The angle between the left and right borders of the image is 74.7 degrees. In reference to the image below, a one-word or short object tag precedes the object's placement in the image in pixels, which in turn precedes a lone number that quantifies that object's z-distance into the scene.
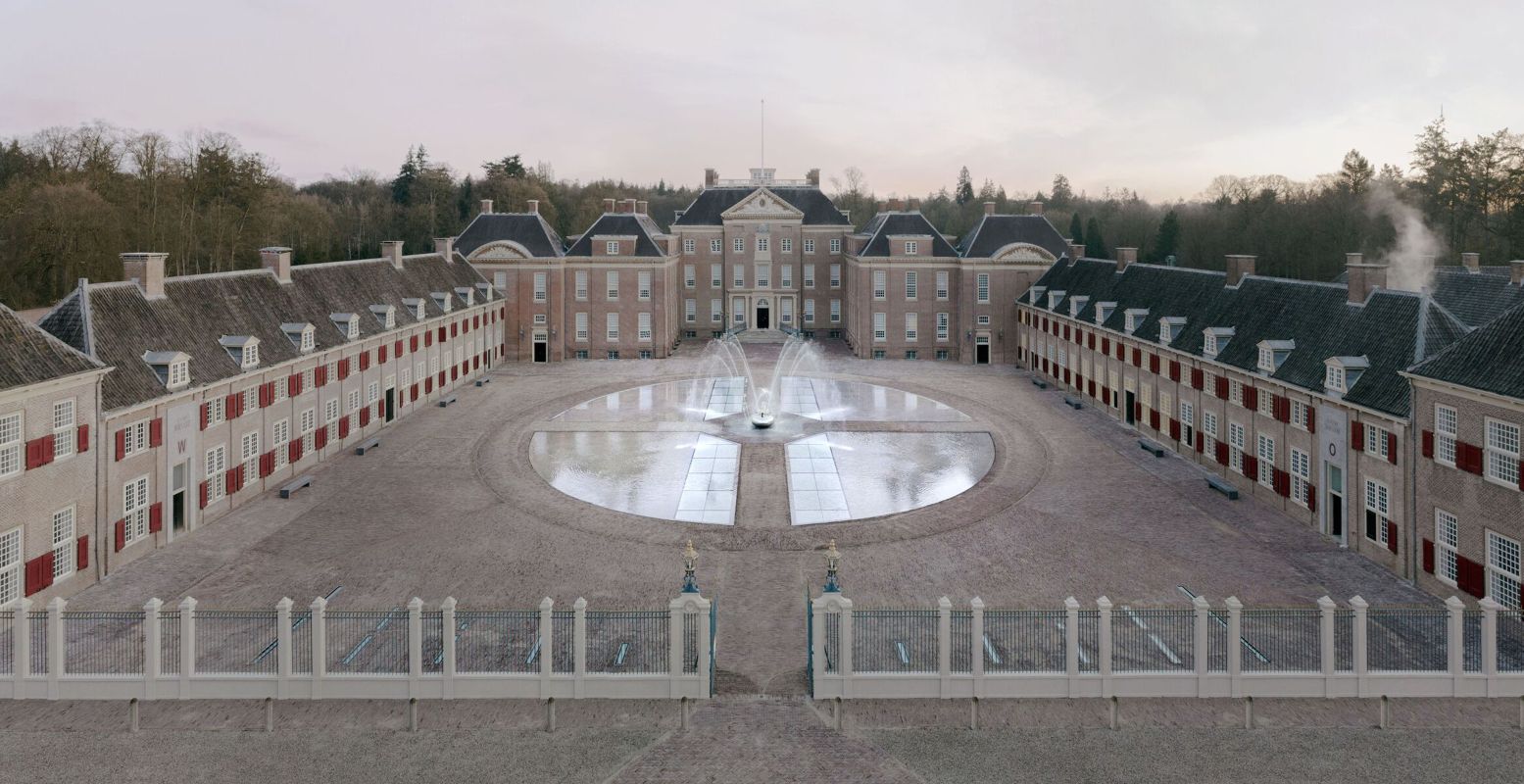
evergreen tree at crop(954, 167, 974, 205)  154.38
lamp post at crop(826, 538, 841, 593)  20.87
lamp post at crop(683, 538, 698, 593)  21.05
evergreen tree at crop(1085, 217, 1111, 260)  98.00
